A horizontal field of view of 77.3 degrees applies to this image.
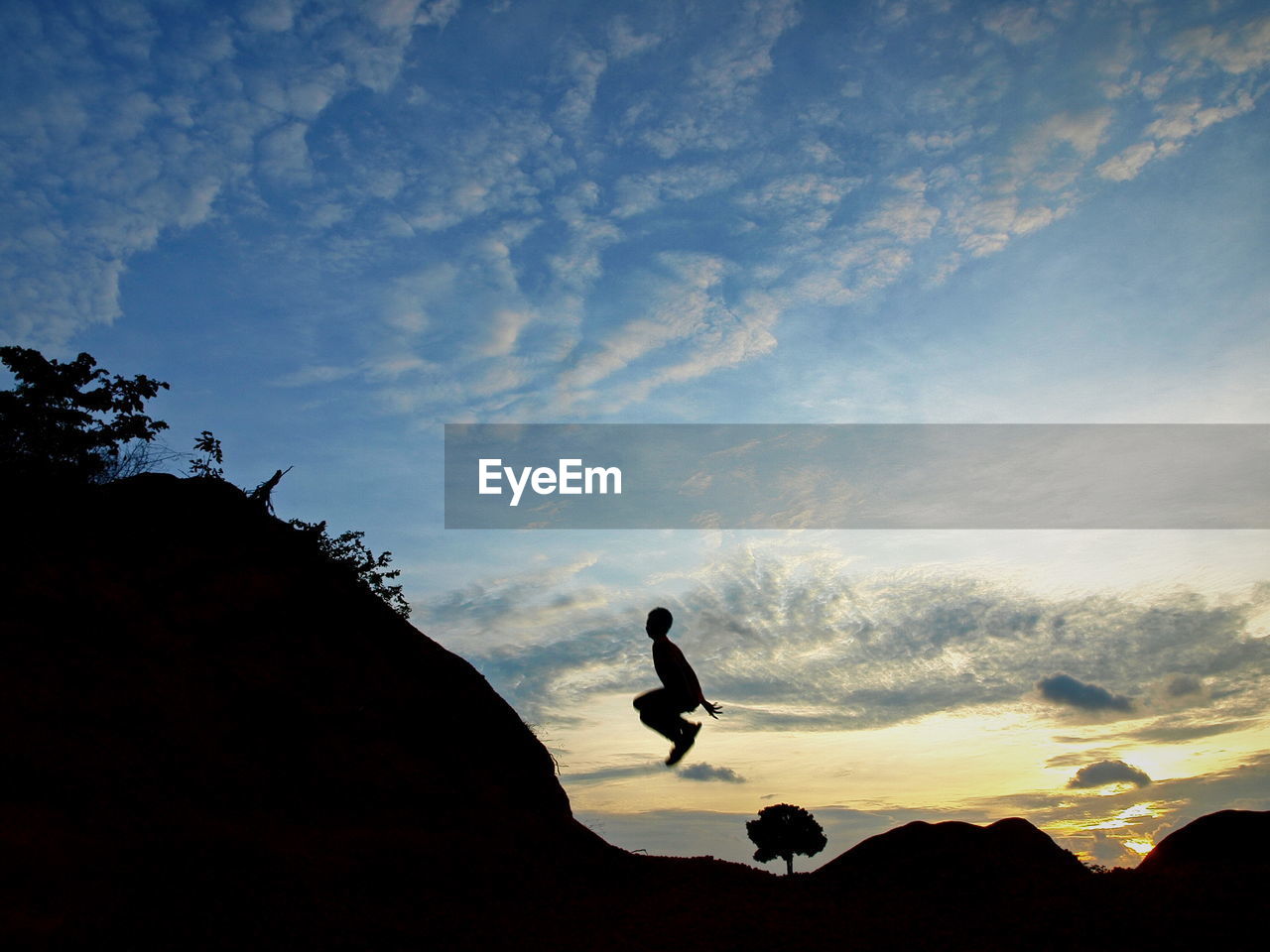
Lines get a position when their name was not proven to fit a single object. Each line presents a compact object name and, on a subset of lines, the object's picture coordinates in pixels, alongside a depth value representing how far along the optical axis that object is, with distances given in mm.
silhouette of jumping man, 9961
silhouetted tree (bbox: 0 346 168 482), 17984
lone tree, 42688
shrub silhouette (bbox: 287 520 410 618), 25081
